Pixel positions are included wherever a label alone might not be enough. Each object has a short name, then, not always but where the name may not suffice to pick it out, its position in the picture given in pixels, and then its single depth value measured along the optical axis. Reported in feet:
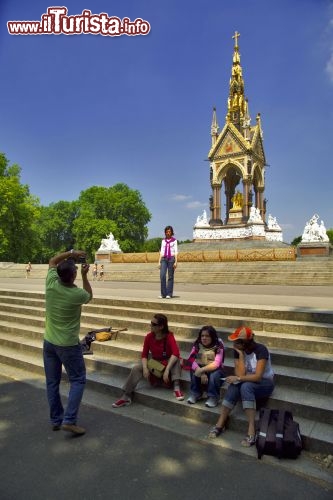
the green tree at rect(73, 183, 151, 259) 178.70
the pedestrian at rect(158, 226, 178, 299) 28.66
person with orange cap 12.57
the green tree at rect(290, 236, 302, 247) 281.23
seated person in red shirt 15.39
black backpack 10.93
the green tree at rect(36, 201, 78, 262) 228.02
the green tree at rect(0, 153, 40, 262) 112.78
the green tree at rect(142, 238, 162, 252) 223.30
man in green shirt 12.60
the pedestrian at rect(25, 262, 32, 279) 91.76
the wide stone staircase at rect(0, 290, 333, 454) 13.15
